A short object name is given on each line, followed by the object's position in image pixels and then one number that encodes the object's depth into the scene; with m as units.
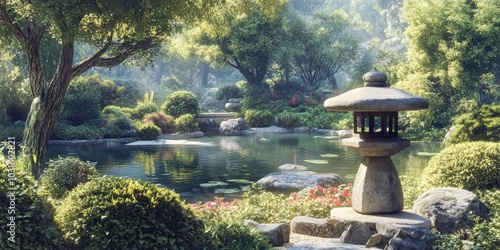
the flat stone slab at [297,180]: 16.08
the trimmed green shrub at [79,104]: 33.06
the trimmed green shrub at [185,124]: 36.59
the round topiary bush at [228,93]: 50.75
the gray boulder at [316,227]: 9.43
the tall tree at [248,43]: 43.44
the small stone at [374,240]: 8.31
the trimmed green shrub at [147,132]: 32.34
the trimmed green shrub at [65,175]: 11.68
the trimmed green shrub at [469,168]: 11.39
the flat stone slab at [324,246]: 8.08
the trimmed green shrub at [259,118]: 40.09
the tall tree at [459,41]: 28.62
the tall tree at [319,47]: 47.75
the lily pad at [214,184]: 16.99
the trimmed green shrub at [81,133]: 30.69
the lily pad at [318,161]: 22.09
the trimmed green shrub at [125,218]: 6.73
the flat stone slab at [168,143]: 30.43
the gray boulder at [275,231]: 8.61
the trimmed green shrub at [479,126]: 15.07
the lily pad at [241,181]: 17.64
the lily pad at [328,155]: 24.39
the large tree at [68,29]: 11.46
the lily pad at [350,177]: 18.06
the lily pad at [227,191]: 15.85
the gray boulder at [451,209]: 9.30
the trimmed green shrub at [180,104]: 39.81
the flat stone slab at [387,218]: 8.94
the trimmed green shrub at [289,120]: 39.28
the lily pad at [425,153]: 24.46
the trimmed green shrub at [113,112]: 35.81
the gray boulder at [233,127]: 37.69
